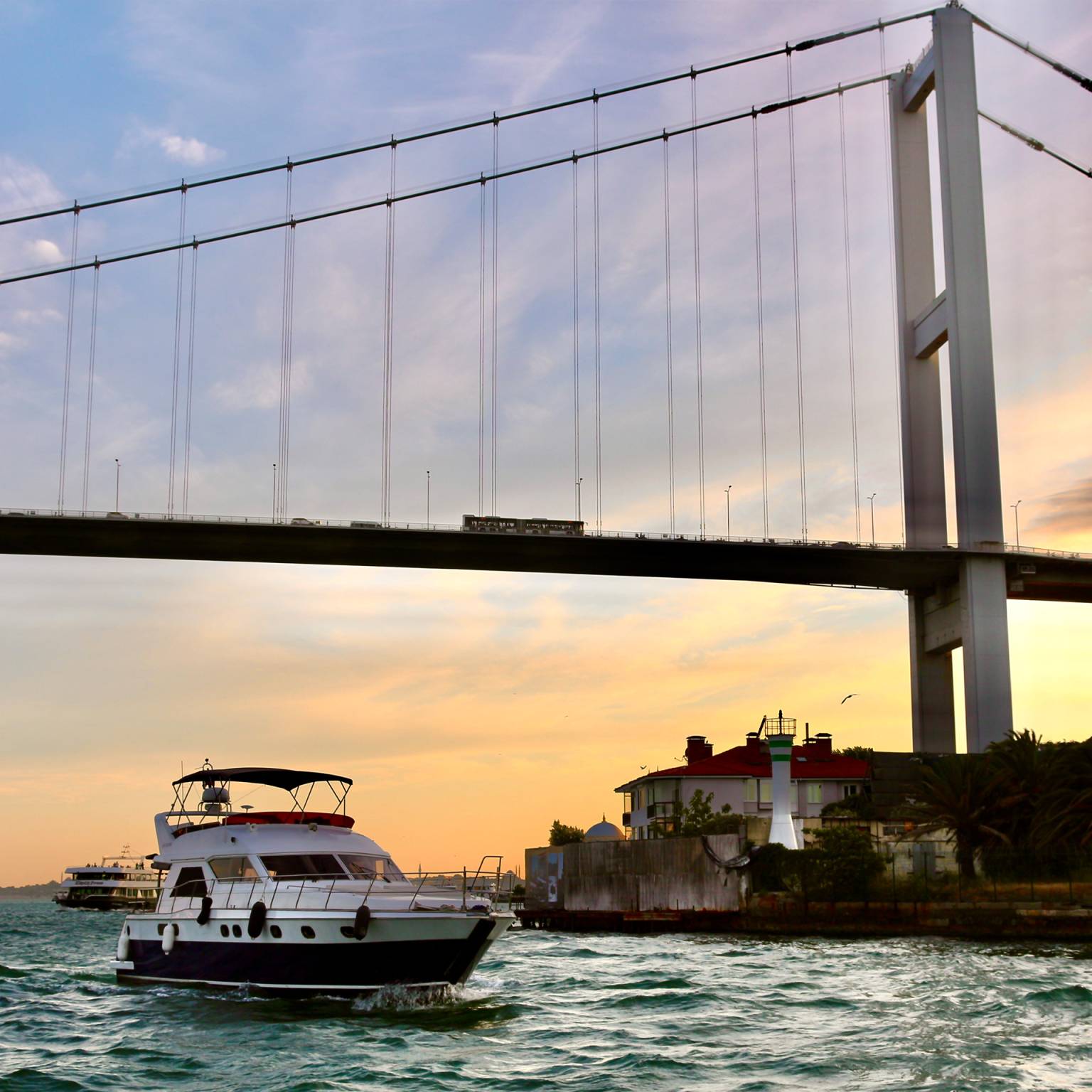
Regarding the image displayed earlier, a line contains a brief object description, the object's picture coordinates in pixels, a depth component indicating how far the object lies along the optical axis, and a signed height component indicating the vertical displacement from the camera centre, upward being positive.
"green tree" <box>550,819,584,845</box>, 88.44 -0.69
